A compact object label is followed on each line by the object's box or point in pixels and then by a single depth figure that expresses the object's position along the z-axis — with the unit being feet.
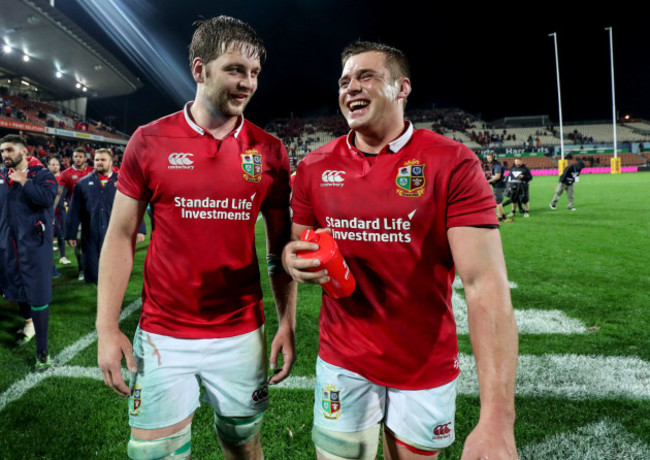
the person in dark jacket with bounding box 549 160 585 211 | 44.52
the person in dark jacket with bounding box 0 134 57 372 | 13.28
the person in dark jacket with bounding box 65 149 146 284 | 20.07
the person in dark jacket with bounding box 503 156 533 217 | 42.08
